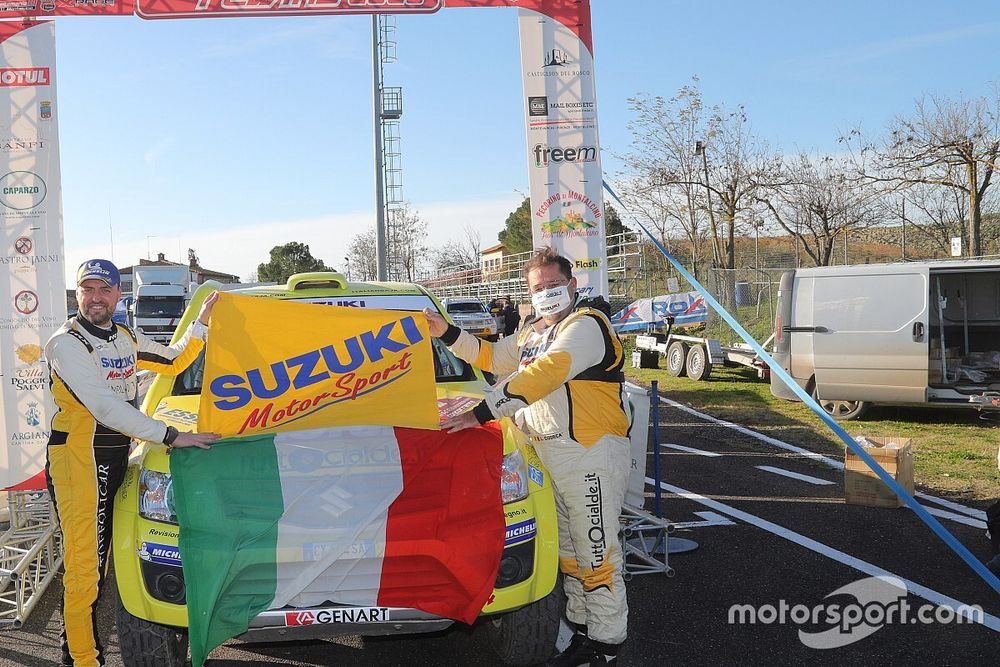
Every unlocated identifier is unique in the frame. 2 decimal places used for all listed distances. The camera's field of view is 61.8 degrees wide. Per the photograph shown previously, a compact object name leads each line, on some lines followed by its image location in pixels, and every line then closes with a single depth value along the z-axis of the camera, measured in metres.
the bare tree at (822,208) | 27.59
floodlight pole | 25.59
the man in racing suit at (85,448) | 3.89
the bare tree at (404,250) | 54.04
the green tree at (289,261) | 68.12
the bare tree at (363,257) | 60.74
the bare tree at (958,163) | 21.00
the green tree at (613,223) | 54.38
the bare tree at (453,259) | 68.61
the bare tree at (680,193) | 28.41
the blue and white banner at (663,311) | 17.23
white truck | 32.31
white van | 10.40
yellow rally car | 3.40
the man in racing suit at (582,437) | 3.87
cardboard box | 6.70
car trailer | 14.59
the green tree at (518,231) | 63.33
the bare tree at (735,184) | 27.59
